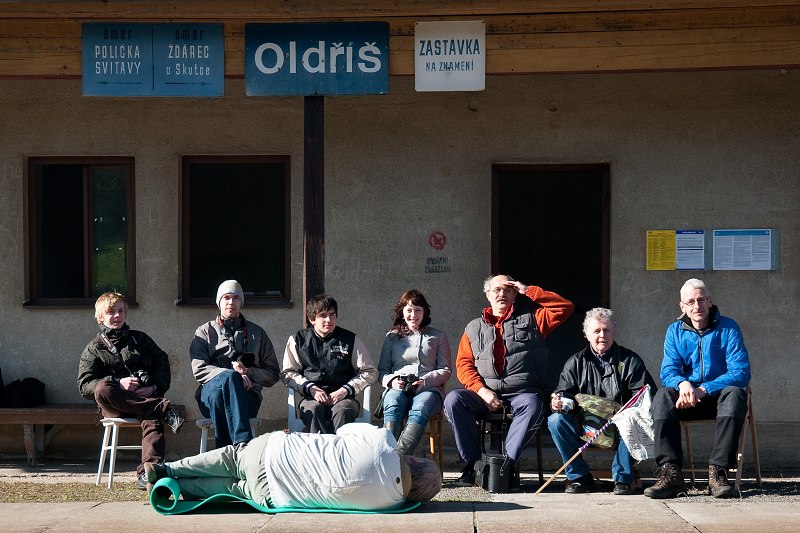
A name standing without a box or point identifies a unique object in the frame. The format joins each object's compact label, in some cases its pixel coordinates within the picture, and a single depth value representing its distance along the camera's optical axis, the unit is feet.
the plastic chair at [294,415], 25.07
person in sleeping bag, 20.53
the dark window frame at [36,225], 29.45
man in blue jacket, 22.95
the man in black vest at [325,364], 24.94
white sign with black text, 24.39
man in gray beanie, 24.48
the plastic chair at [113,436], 25.04
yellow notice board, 28.27
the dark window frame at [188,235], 29.25
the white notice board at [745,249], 27.94
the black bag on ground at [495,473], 23.89
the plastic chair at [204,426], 24.76
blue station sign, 24.58
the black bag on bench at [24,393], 28.25
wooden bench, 27.48
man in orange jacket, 24.48
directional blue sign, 24.86
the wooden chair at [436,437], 25.48
